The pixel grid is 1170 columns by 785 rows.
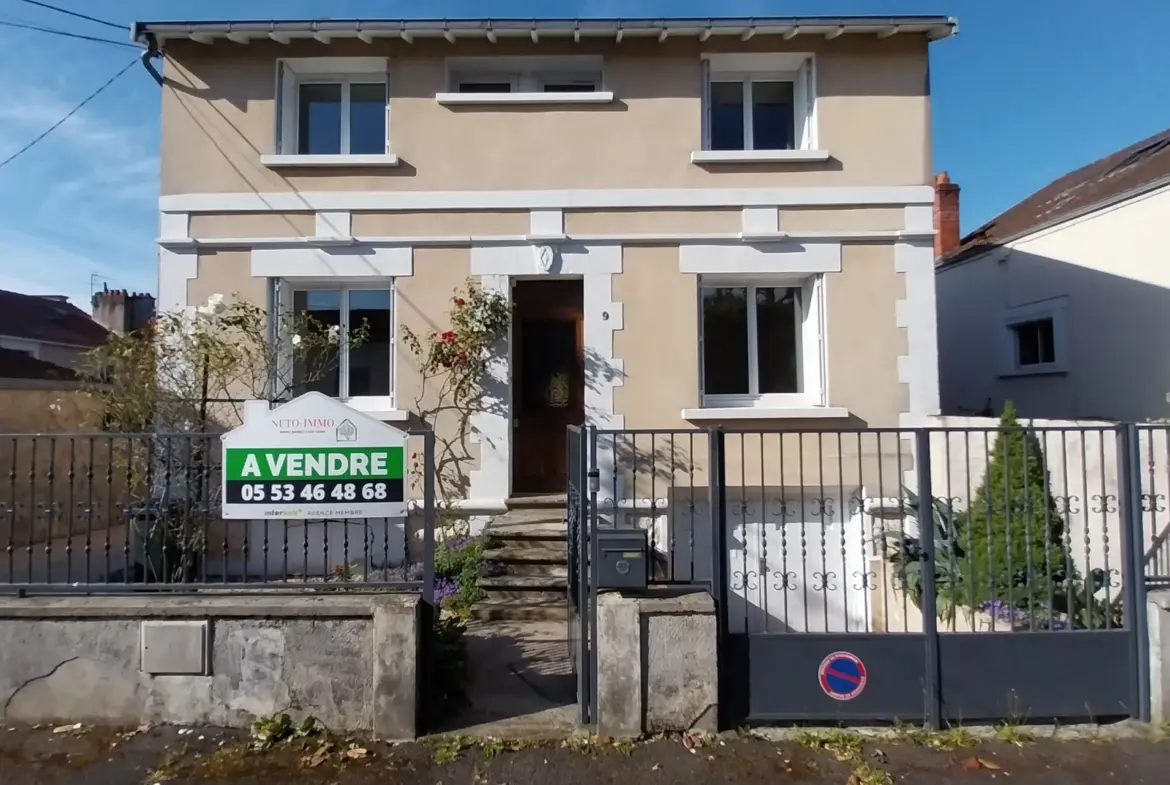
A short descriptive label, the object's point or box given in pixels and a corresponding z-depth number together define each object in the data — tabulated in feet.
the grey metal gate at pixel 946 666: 13.25
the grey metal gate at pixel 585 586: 13.29
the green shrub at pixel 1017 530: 15.08
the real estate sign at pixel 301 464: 13.67
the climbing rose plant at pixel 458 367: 23.00
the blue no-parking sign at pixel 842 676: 13.25
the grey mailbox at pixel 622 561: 13.35
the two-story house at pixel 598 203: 23.59
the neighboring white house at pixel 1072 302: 29.50
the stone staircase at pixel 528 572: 18.84
